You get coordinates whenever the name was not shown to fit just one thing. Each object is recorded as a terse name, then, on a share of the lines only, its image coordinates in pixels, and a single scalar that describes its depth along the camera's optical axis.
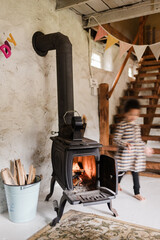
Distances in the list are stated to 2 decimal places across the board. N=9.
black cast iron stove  2.12
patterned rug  1.90
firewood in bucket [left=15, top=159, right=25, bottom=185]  2.29
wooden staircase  3.91
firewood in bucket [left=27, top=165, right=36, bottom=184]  2.34
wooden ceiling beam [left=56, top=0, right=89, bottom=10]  2.86
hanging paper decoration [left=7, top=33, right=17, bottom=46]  2.37
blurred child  2.68
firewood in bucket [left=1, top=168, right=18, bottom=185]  2.23
